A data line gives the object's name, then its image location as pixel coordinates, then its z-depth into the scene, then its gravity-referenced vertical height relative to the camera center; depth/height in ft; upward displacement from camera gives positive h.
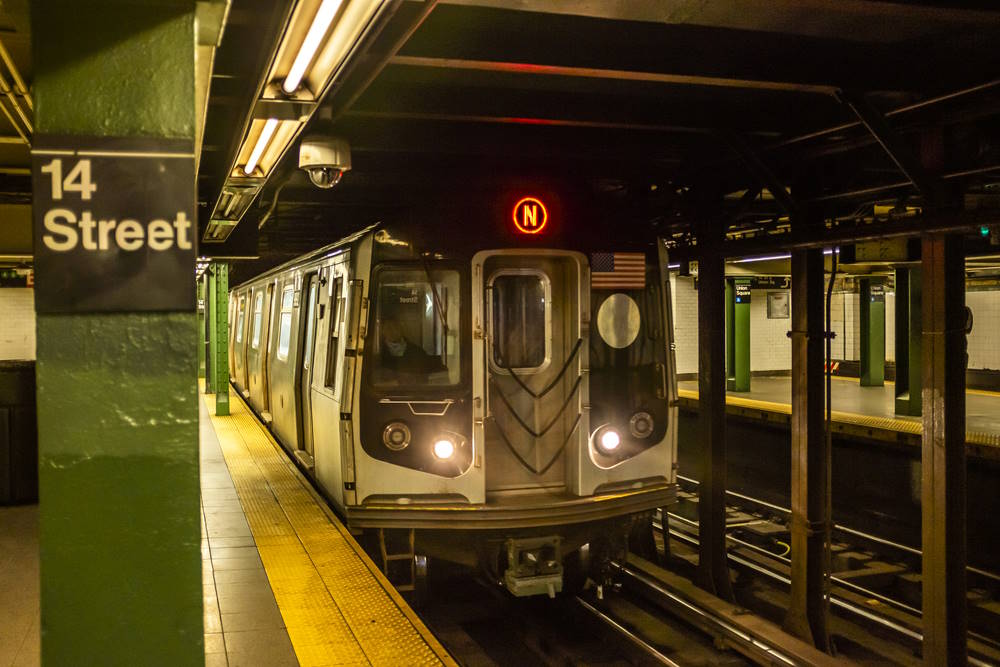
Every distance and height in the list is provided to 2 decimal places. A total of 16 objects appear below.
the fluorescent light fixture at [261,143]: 14.90 +3.51
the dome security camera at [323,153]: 19.60 +3.95
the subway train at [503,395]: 20.02 -1.61
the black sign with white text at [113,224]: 7.65 +0.96
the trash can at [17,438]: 23.24 -2.78
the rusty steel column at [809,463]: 20.90 -3.36
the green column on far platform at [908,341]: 44.01 -1.04
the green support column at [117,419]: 7.74 -0.79
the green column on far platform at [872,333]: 58.59 -0.72
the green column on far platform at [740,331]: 60.59 -0.49
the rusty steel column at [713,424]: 23.68 -2.72
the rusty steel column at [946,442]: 17.01 -2.35
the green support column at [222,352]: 45.93 -1.16
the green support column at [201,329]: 74.74 +0.08
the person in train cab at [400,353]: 20.30 -0.57
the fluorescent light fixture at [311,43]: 8.95 +3.29
